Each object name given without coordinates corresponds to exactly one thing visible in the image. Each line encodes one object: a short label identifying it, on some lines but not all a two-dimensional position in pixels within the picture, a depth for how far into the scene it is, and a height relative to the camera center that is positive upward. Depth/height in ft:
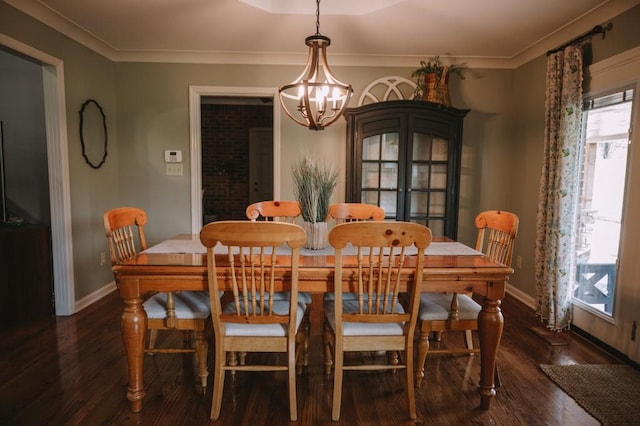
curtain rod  8.65 +3.48
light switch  12.84 +0.25
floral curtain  9.22 -0.10
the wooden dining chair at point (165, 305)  6.40 -2.23
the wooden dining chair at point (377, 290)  5.34 -1.72
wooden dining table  5.97 -1.69
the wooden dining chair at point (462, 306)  6.48 -2.22
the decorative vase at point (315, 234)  7.16 -1.05
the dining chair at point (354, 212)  9.15 -0.80
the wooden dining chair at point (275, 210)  9.10 -0.80
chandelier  6.70 +1.61
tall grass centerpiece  6.97 -0.40
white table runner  7.02 -1.36
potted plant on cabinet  11.66 +2.99
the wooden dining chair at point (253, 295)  5.26 -1.77
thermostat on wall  12.77 +0.66
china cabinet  11.45 +0.59
